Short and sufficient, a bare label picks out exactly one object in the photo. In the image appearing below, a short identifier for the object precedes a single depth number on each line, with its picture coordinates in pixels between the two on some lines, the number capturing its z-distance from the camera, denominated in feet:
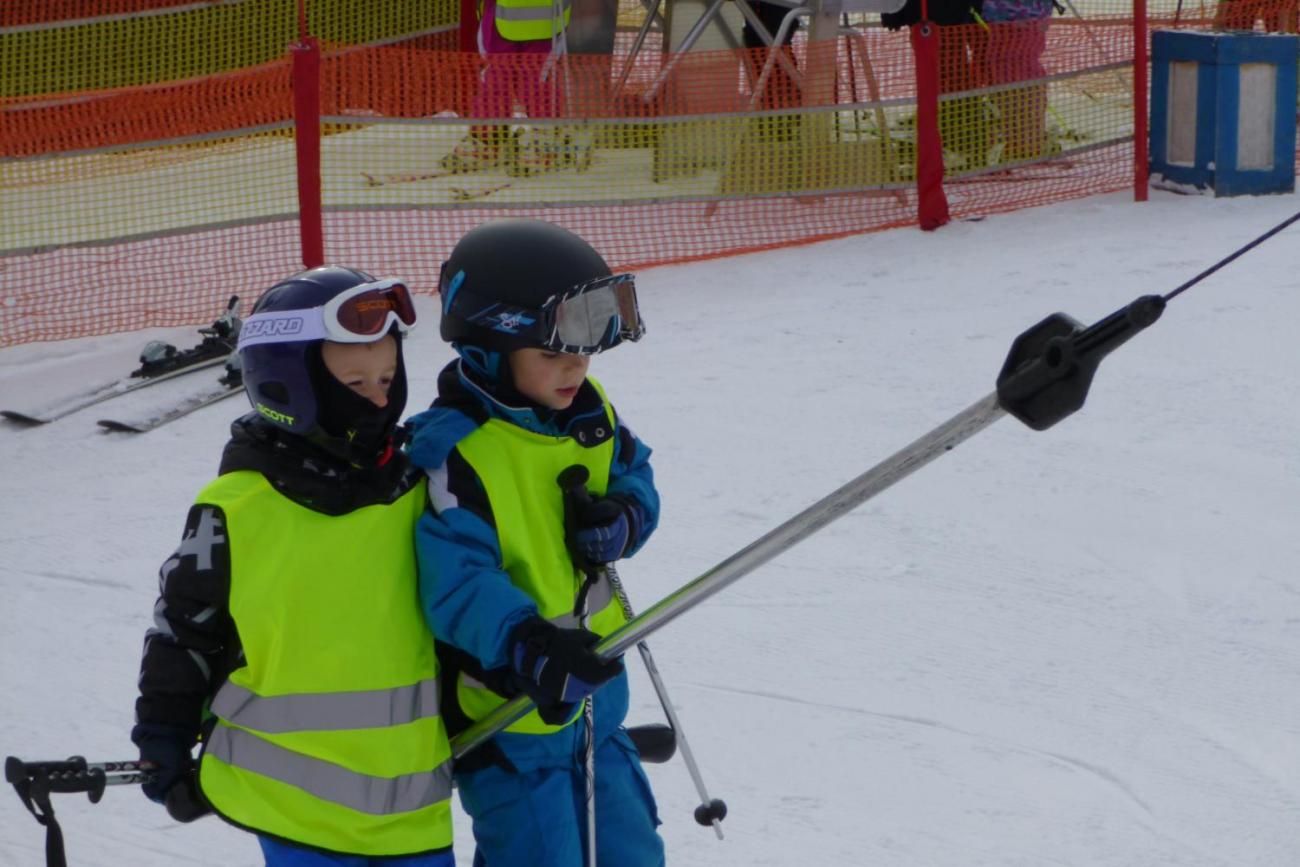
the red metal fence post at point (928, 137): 54.95
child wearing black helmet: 17.84
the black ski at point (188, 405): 44.01
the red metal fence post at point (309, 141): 50.55
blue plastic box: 56.54
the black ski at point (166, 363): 46.19
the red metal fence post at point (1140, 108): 57.57
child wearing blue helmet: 17.17
